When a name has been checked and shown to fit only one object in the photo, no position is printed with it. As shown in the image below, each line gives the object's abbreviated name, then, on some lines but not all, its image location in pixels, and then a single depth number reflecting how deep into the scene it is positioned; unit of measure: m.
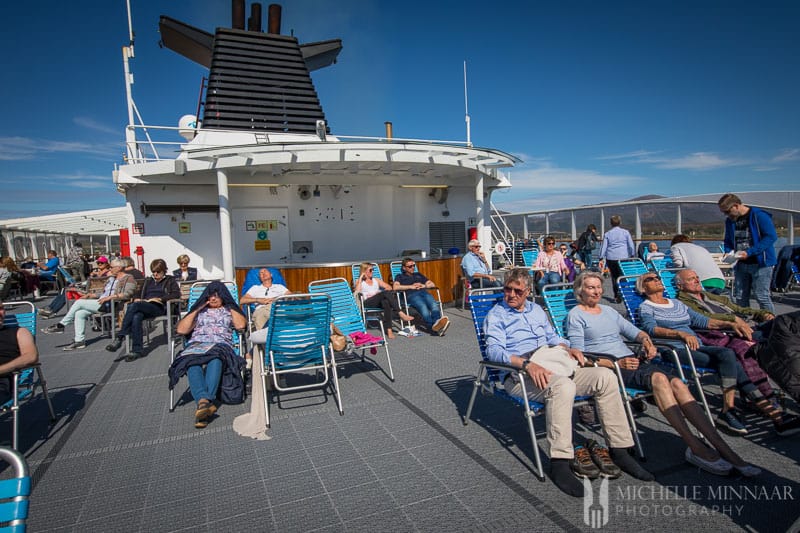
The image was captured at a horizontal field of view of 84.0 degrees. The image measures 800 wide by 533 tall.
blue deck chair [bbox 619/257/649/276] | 6.47
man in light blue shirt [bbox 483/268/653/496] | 2.52
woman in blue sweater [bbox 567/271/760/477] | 2.50
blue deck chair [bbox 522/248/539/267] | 10.18
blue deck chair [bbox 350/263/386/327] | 6.09
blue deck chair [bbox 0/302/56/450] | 3.10
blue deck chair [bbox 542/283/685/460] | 3.97
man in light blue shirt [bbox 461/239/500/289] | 7.13
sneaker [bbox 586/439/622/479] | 2.52
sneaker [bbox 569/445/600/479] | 2.51
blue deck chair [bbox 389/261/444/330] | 7.23
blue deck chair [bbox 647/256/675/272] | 6.85
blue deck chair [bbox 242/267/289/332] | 6.33
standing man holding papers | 4.56
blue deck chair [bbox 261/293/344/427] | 3.66
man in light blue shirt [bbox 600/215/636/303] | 7.82
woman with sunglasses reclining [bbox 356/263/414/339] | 6.30
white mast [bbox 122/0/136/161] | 9.33
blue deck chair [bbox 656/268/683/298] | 5.32
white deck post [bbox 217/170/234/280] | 8.04
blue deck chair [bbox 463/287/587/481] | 2.59
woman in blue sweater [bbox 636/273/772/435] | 3.10
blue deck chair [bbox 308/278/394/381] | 5.03
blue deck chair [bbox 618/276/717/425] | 4.01
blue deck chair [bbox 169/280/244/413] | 4.62
